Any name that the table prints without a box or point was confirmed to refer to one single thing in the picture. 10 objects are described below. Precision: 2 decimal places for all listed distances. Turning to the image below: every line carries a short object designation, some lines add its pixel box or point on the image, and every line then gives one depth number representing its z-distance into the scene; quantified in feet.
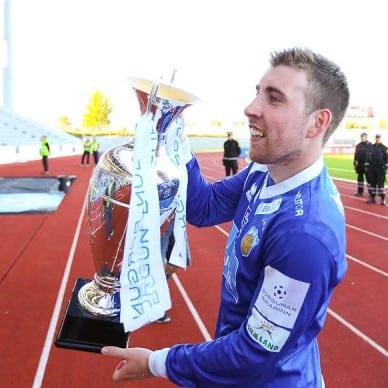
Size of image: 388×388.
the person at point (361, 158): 35.63
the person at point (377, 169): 33.17
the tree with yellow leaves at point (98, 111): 189.78
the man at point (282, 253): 3.36
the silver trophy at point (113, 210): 4.50
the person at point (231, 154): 40.65
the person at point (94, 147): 64.64
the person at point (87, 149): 65.21
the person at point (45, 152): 49.29
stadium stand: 67.61
